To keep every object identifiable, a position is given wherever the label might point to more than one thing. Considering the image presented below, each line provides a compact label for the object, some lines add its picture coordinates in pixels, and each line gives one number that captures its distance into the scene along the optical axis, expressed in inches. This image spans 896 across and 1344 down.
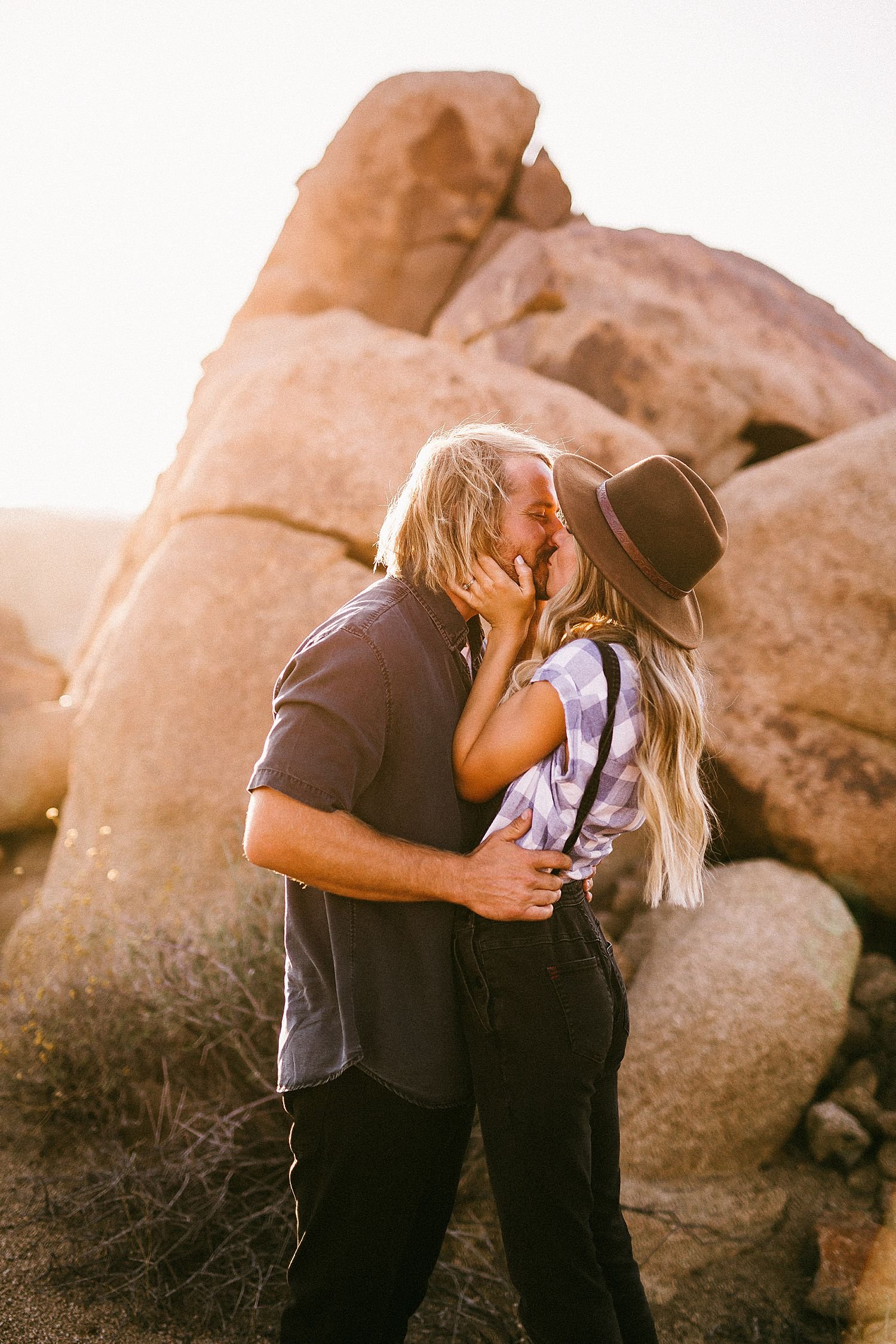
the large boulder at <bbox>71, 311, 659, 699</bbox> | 206.8
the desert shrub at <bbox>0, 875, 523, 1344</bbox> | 106.7
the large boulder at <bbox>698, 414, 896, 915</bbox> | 166.7
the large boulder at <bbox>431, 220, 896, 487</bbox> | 252.1
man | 66.6
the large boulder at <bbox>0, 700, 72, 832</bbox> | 226.8
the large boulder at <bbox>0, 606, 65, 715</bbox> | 258.4
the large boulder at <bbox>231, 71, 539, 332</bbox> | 281.3
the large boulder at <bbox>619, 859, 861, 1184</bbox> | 135.3
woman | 69.1
